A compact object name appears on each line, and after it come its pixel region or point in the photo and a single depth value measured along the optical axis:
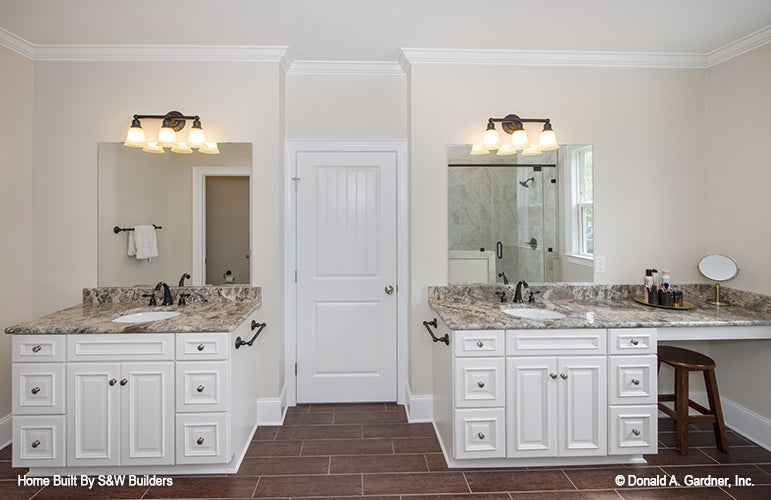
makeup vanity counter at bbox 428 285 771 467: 2.22
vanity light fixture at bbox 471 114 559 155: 2.74
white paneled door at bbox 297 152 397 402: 3.12
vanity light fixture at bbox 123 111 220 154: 2.67
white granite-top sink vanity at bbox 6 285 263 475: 2.12
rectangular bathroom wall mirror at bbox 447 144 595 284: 2.90
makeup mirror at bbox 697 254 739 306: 2.73
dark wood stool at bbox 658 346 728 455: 2.45
